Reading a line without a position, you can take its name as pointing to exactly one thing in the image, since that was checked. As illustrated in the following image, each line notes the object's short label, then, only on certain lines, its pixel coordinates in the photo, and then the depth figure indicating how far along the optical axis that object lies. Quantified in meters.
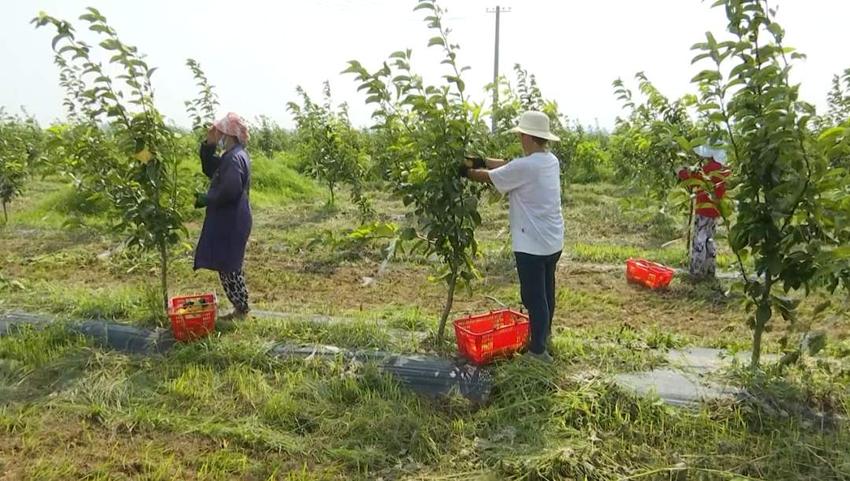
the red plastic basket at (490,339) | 3.89
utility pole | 30.72
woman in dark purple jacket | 4.55
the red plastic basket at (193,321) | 4.43
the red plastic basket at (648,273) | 6.10
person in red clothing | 5.40
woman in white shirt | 3.68
